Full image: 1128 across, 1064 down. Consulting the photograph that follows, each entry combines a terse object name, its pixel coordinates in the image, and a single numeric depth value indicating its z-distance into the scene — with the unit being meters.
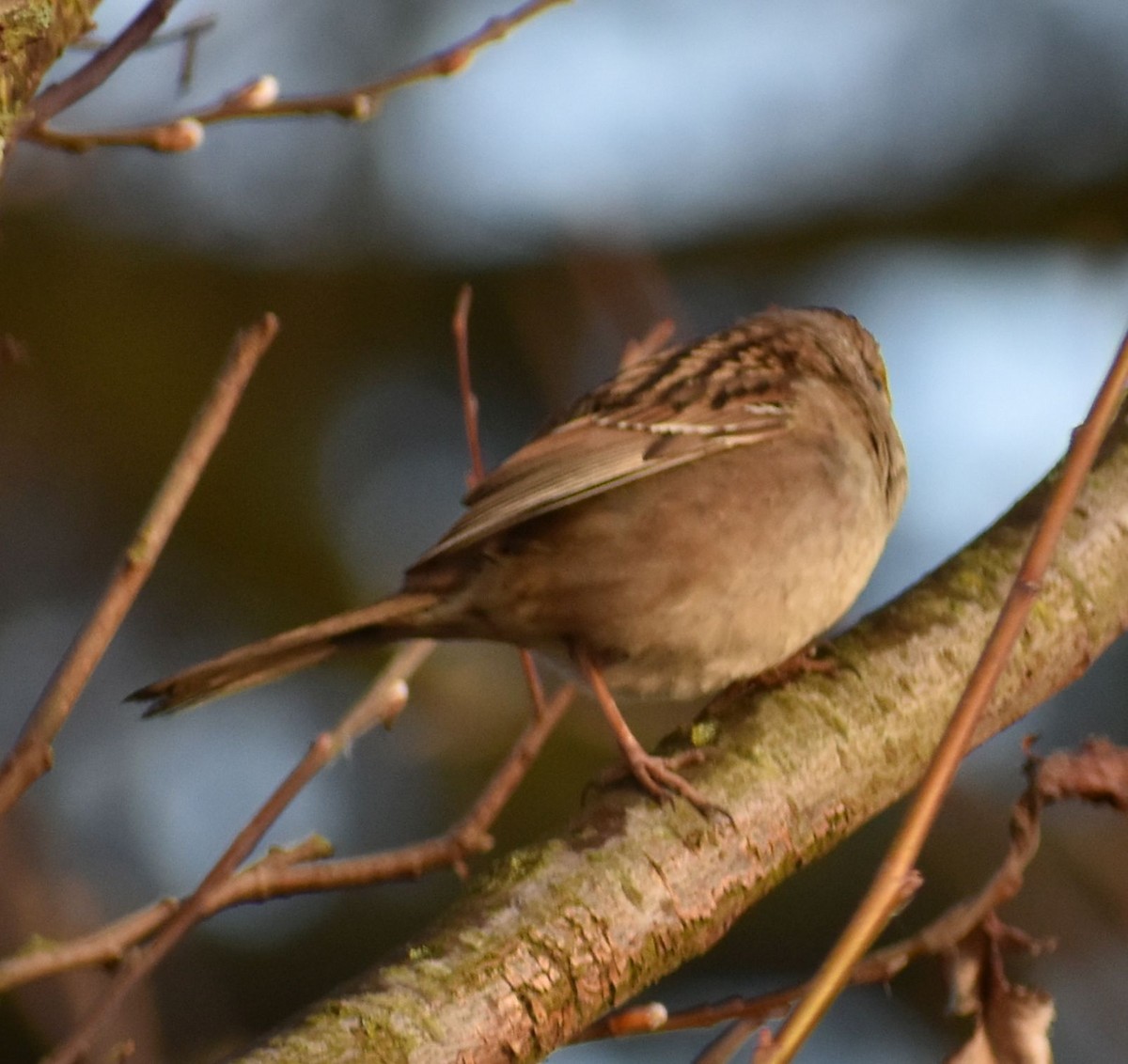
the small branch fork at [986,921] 4.66
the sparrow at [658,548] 6.90
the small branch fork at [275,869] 4.02
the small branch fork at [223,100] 4.60
